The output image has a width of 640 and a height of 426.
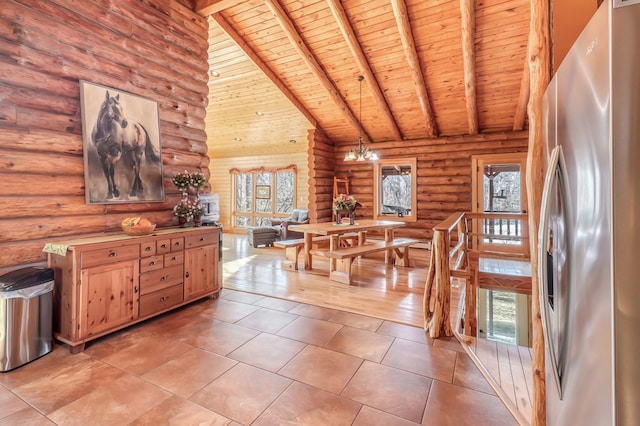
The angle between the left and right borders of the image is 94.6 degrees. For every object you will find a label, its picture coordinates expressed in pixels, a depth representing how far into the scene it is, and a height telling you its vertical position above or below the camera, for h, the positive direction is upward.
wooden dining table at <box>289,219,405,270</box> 4.84 -0.27
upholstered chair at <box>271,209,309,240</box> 7.90 -0.20
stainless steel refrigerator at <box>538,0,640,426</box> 0.64 -0.03
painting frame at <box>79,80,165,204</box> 2.93 +0.74
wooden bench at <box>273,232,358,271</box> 5.32 -0.70
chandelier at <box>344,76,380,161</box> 5.27 +1.05
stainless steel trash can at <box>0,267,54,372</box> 2.20 -0.78
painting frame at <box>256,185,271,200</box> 10.16 +0.77
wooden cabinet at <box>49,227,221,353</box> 2.46 -0.62
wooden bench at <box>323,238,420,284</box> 4.48 -0.65
